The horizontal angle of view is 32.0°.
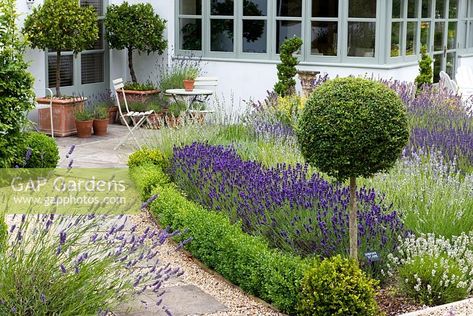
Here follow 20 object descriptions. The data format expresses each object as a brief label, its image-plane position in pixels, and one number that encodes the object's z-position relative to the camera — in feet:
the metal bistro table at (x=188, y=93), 43.16
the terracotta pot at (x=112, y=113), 47.65
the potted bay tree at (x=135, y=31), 46.09
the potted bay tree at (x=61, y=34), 40.93
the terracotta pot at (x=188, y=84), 43.83
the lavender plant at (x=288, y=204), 19.95
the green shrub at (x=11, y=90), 30.27
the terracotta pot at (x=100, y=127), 43.21
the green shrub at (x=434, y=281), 18.13
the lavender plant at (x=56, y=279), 15.12
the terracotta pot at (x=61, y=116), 42.16
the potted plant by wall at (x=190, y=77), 43.91
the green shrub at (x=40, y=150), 31.63
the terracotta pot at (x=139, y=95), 46.65
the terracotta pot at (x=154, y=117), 45.16
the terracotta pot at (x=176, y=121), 32.55
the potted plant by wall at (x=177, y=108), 44.88
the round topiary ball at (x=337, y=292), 16.90
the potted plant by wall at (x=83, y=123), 42.32
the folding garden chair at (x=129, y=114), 38.17
